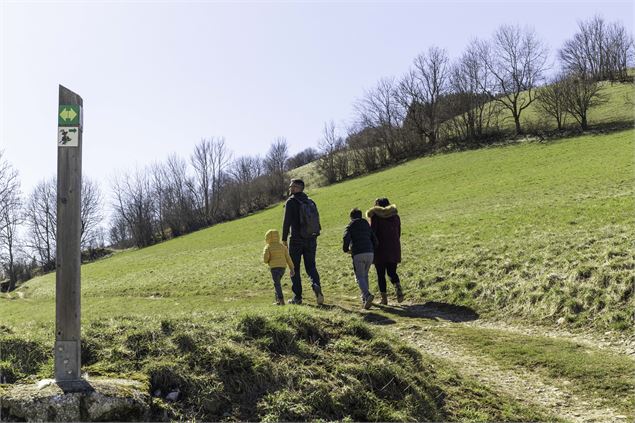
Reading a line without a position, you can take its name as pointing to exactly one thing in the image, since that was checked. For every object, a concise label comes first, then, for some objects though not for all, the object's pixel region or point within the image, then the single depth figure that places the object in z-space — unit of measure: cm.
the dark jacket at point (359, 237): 1198
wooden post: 453
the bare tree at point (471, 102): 7256
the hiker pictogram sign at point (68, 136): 459
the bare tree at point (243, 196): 8194
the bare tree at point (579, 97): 6003
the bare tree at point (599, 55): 8650
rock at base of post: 416
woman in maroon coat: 1253
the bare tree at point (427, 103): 7956
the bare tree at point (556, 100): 6156
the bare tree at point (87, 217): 7831
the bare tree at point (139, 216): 9062
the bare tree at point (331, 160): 8106
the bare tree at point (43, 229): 8125
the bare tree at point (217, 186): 8994
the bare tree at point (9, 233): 4512
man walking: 1141
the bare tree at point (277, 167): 8462
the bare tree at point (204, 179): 9438
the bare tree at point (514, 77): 7469
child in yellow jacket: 1205
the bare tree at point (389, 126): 7981
